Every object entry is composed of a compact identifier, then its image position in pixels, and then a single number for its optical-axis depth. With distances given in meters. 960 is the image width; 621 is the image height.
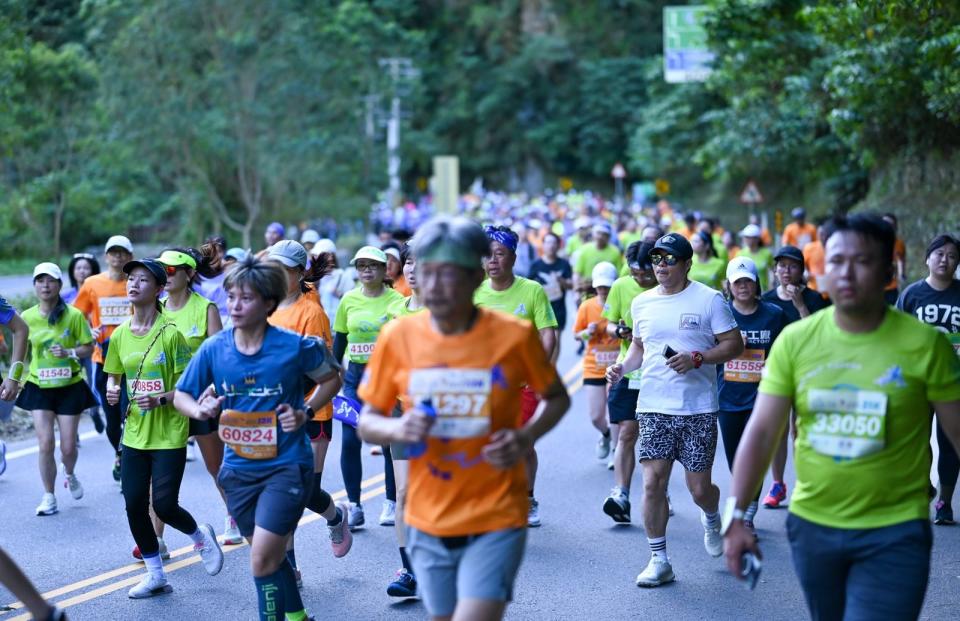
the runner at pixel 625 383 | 8.88
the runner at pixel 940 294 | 8.32
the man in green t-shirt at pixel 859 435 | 4.32
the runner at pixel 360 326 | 8.73
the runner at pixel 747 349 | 8.55
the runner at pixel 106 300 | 10.53
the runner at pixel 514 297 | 8.20
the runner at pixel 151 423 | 7.09
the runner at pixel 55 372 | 9.62
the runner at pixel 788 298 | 9.32
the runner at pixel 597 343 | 10.80
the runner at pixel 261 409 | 5.60
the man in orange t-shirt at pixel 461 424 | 4.36
